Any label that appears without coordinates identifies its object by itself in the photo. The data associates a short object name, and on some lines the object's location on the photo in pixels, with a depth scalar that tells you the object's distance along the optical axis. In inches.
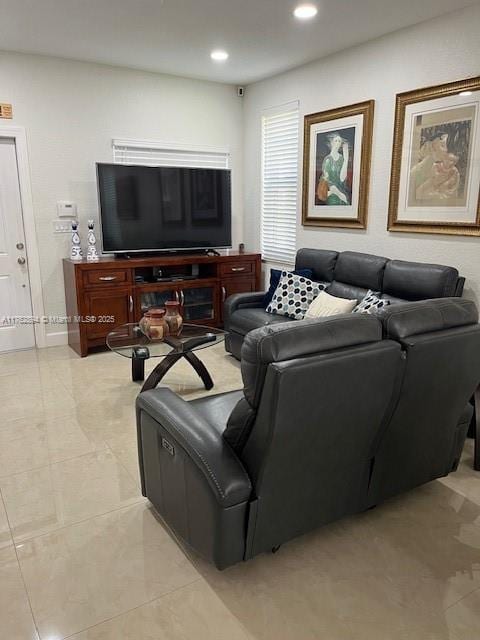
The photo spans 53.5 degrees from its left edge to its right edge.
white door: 169.6
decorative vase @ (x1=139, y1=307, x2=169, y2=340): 131.3
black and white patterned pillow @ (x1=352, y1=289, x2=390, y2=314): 129.6
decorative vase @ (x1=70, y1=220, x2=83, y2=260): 176.9
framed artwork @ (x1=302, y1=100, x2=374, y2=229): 157.5
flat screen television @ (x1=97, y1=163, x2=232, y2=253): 176.6
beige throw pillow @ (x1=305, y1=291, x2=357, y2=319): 140.7
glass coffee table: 126.7
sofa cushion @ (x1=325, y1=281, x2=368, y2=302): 147.3
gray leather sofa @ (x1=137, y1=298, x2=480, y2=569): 61.1
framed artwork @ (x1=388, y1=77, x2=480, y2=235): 125.6
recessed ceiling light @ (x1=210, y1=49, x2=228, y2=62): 160.4
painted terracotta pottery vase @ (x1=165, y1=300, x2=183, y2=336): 134.6
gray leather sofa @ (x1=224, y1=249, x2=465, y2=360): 126.3
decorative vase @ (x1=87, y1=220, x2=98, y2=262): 175.8
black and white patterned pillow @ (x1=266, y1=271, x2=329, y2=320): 156.3
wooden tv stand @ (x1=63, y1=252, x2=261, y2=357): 170.9
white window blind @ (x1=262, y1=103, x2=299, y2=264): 190.9
